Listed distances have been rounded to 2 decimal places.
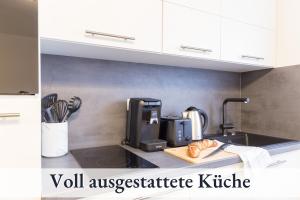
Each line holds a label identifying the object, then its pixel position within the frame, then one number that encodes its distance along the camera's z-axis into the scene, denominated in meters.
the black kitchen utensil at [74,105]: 1.15
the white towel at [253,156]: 1.08
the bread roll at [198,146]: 1.01
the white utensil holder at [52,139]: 1.04
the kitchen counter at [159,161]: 0.93
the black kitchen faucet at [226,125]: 1.60
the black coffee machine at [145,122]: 1.20
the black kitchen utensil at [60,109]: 1.09
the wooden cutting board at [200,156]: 0.97
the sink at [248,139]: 1.53
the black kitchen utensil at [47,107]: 1.06
